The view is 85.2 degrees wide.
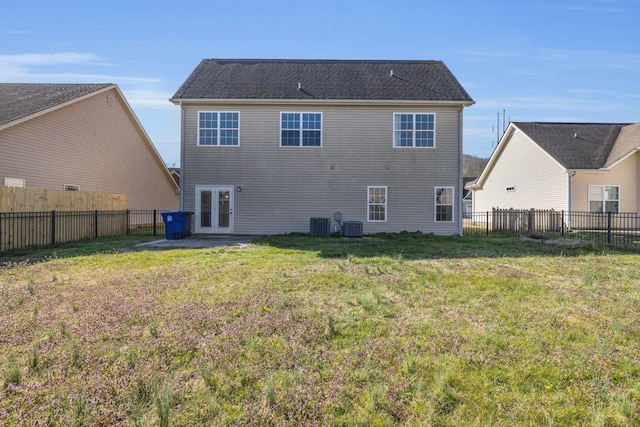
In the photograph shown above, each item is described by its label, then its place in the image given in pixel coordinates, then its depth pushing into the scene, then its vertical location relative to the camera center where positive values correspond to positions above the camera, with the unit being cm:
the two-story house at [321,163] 1540 +217
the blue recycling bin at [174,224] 1398 -52
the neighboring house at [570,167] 1945 +283
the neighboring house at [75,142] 1434 +339
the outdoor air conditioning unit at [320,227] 1470 -62
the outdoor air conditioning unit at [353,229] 1458 -68
